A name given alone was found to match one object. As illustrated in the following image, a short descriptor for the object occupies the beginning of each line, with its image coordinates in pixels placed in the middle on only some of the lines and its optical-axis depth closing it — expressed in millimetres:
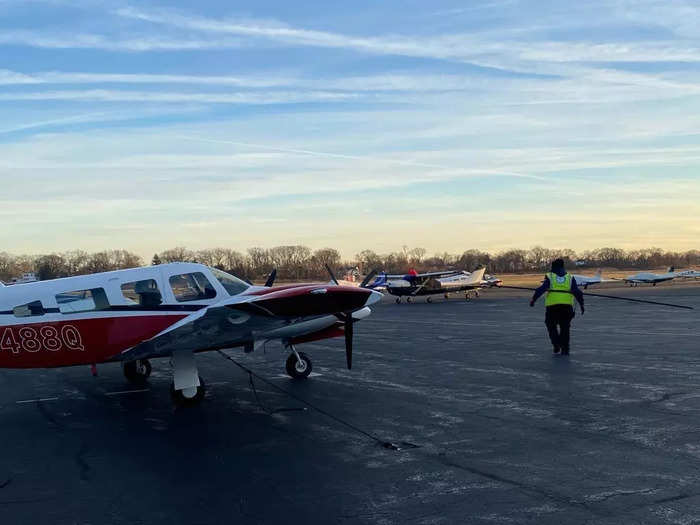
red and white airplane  11562
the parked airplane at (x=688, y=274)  93312
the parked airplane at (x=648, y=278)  82562
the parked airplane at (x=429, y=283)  51688
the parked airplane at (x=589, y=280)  69762
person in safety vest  16875
